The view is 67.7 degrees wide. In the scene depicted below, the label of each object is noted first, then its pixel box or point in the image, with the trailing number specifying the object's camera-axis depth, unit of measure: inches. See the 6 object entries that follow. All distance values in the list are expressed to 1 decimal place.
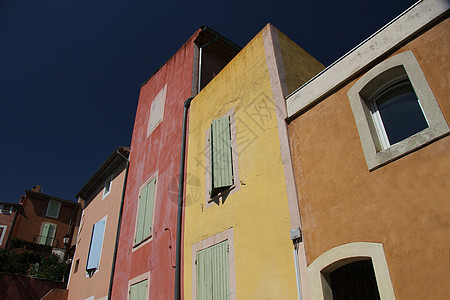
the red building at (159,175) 316.5
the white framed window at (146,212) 357.4
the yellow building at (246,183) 197.3
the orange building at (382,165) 135.3
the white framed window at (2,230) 998.8
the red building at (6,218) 996.6
